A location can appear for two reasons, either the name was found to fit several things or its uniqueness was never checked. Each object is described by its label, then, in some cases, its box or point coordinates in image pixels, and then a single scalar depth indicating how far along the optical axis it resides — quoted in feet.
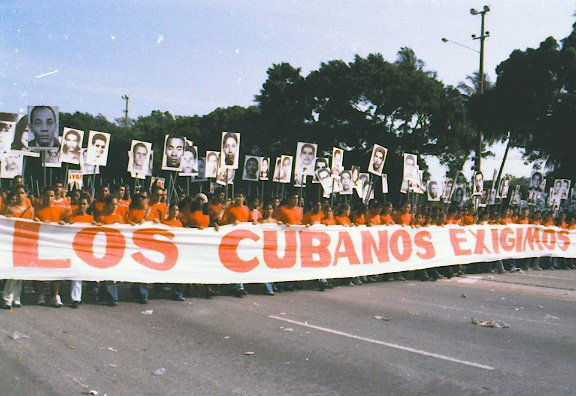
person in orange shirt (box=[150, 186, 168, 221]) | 35.09
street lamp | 90.53
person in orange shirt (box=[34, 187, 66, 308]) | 31.35
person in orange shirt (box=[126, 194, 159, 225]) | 33.45
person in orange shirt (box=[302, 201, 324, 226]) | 41.63
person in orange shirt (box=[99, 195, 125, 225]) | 32.24
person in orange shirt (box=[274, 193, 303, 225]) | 40.68
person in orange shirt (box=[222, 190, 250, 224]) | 38.50
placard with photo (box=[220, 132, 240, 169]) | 60.13
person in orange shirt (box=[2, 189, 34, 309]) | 30.25
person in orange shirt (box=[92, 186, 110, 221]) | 33.07
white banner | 29.60
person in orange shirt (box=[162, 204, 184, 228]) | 34.24
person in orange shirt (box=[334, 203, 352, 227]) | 43.14
